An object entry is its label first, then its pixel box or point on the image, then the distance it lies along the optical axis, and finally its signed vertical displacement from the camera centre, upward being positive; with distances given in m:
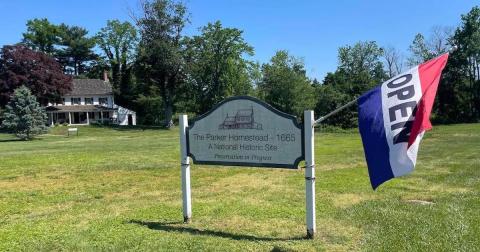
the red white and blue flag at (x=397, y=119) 5.56 -0.08
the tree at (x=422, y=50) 70.81 +9.25
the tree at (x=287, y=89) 62.59 +3.51
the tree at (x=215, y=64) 62.83 +7.14
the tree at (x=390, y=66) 84.87 +8.25
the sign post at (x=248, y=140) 6.57 -0.35
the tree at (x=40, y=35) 83.88 +15.63
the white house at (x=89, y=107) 67.00 +2.11
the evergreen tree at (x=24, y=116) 39.12 +0.59
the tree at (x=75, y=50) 85.38 +13.05
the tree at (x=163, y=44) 58.75 +9.45
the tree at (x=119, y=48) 79.19 +12.45
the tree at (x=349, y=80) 55.25 +5.26
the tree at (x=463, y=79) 63.88 +4.28
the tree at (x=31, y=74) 54.88 +5.89
